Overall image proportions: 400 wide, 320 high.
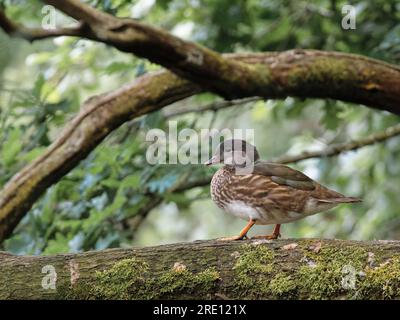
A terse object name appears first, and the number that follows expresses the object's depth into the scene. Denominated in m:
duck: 4.23
